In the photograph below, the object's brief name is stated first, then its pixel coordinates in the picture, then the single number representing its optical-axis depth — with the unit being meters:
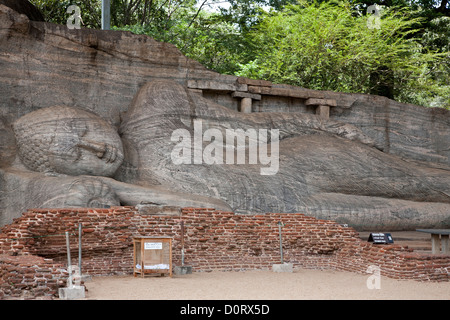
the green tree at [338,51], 19.58
